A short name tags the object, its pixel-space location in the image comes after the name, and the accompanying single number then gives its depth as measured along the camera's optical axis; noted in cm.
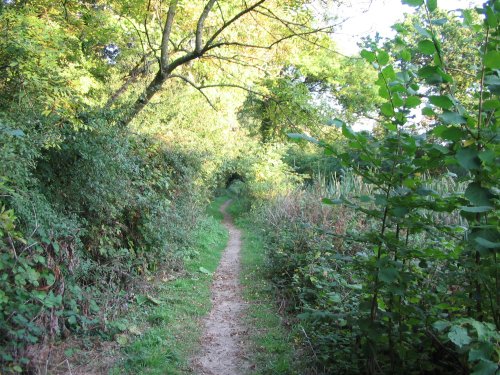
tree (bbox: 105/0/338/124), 819
